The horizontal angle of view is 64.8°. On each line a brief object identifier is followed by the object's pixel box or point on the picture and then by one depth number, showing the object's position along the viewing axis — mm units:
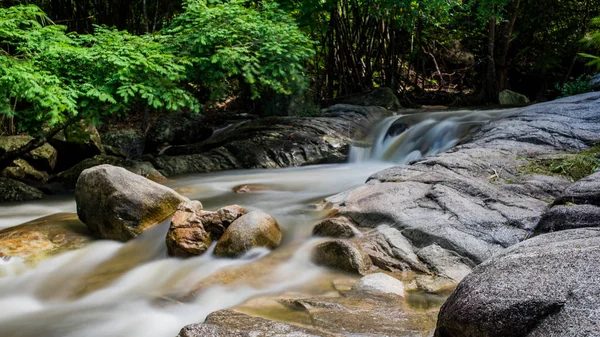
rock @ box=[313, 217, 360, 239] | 4488
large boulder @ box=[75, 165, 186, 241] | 5164
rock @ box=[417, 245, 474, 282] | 3798
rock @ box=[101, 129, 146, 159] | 11805
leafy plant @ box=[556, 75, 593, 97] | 10176
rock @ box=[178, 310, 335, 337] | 2641
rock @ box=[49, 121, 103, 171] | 10094
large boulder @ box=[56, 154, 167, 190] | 8734
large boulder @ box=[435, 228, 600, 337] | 1797
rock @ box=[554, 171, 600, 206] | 3591
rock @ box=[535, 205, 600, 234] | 3207
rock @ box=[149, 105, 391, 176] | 9793
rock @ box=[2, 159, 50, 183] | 8877
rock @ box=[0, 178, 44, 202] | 7473
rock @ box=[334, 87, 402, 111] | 13570
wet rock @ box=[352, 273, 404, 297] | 3479
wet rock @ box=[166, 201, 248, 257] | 4660
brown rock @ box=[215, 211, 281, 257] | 4500
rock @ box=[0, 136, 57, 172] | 8828
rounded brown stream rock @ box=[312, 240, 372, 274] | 3969
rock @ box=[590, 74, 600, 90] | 10096
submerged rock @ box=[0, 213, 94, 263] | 4746
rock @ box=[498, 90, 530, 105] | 13453
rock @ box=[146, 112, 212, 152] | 11984
